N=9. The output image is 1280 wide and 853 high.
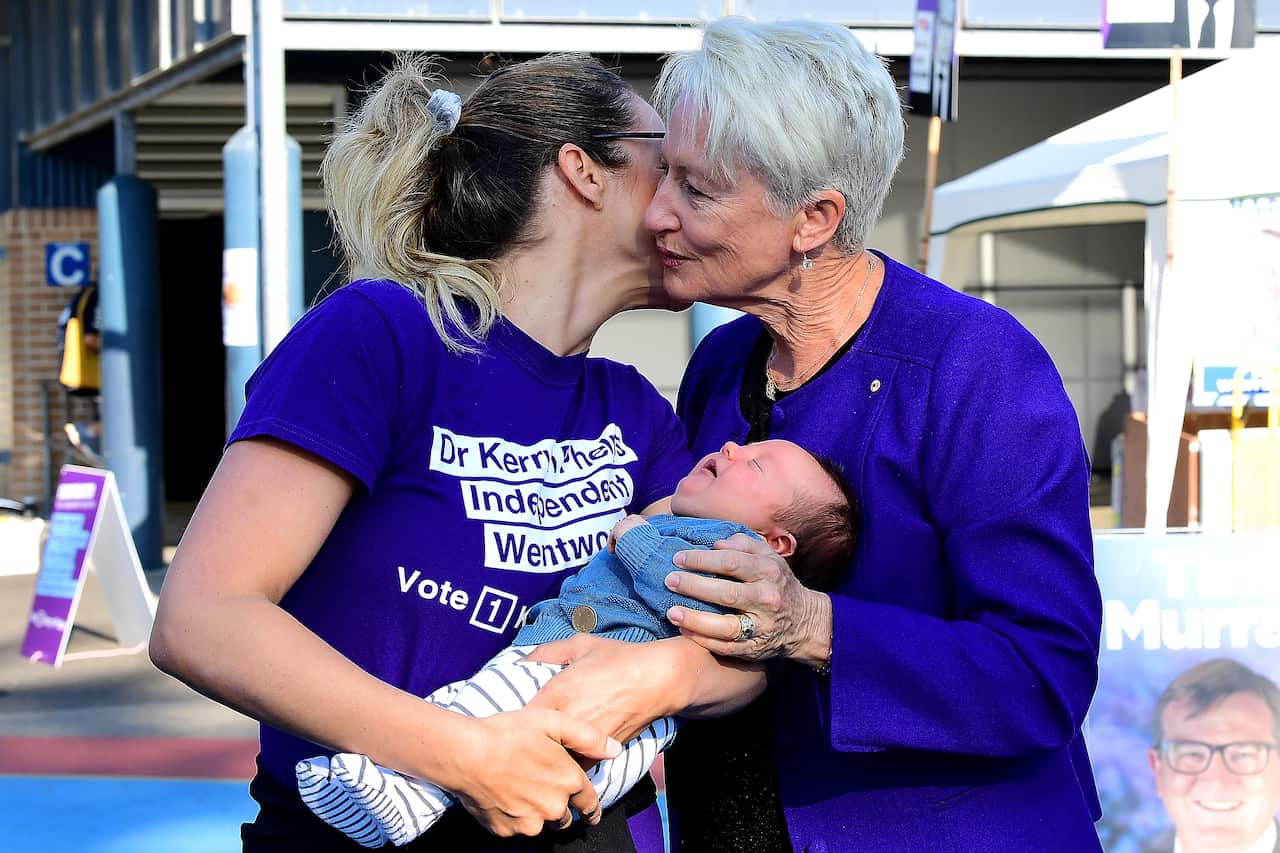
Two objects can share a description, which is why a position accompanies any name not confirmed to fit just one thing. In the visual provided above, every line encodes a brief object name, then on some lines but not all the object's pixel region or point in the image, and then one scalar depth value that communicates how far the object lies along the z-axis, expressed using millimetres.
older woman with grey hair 1785
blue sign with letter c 14000
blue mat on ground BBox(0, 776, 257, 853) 4934
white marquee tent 7301
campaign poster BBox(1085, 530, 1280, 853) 3684
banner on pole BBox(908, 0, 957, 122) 7797
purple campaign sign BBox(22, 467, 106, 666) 7527
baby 1625
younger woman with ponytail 1574
